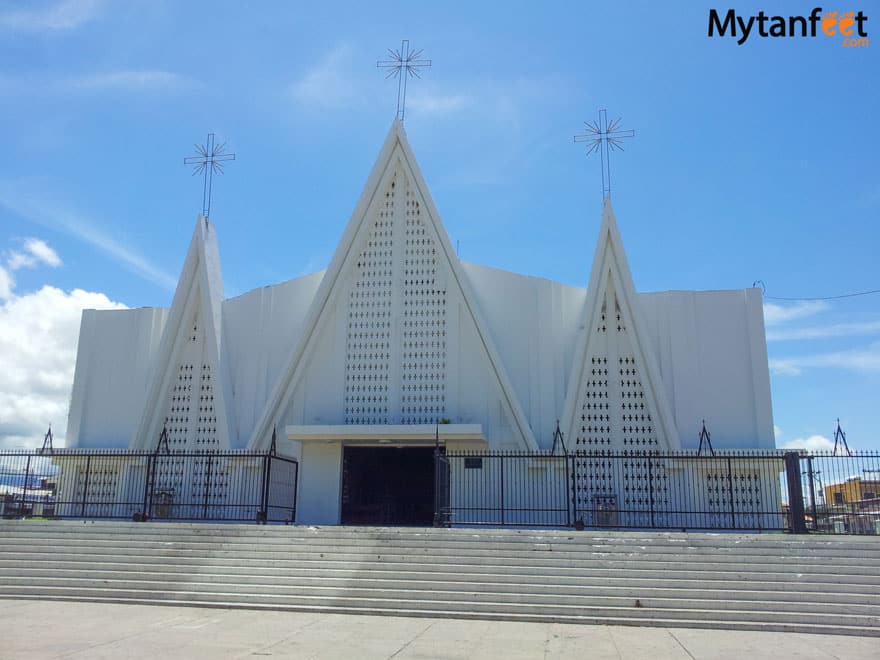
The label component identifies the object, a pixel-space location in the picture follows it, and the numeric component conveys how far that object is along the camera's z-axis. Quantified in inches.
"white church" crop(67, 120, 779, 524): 883.4
